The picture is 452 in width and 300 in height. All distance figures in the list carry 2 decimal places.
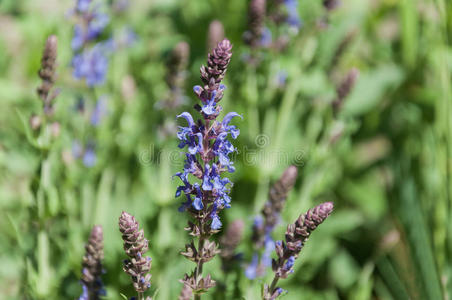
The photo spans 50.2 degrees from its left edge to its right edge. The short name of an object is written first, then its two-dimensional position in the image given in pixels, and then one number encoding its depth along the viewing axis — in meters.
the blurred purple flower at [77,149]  2.70
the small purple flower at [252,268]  1.93
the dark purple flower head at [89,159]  2.65
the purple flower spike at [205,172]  1.34
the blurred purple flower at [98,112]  2.73
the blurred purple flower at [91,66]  2.65
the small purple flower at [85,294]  1.66
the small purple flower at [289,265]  1.48
